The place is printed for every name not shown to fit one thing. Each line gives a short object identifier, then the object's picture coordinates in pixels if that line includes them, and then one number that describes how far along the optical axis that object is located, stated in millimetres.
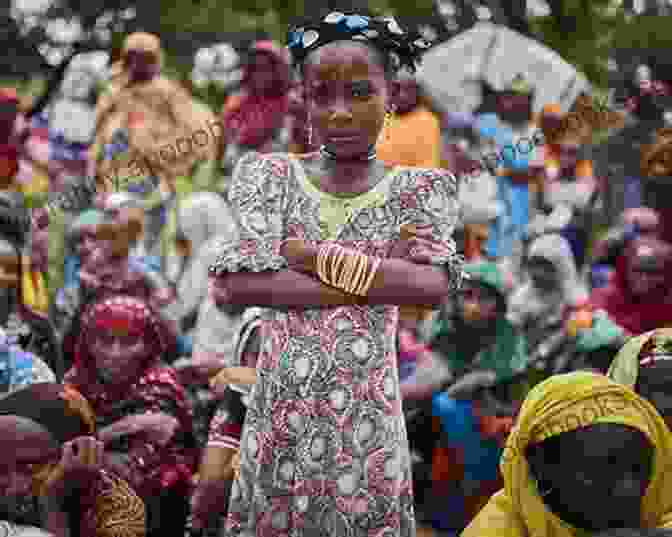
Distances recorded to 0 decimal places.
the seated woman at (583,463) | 3738
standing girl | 3812
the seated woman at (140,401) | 5586
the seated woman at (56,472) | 4141
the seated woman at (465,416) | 6703
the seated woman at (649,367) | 4508
